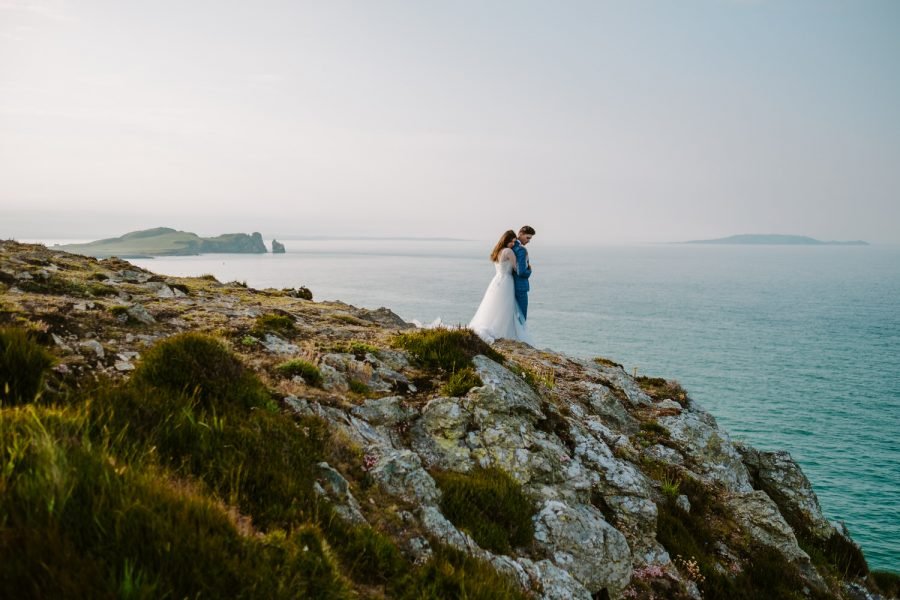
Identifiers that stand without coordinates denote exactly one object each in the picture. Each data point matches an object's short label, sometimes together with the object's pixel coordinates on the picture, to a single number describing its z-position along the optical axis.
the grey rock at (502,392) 10.48
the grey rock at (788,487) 14.41
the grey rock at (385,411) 9.29
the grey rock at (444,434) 8.99
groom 20.88
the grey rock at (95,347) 7.96
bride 21.88
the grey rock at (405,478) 7.07
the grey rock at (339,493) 5.77
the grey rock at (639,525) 9.16
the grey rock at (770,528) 11.47
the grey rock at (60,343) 7.84
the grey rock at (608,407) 14.04
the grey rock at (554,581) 6.78
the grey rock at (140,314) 11.27
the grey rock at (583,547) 7.68
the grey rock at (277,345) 11.23
